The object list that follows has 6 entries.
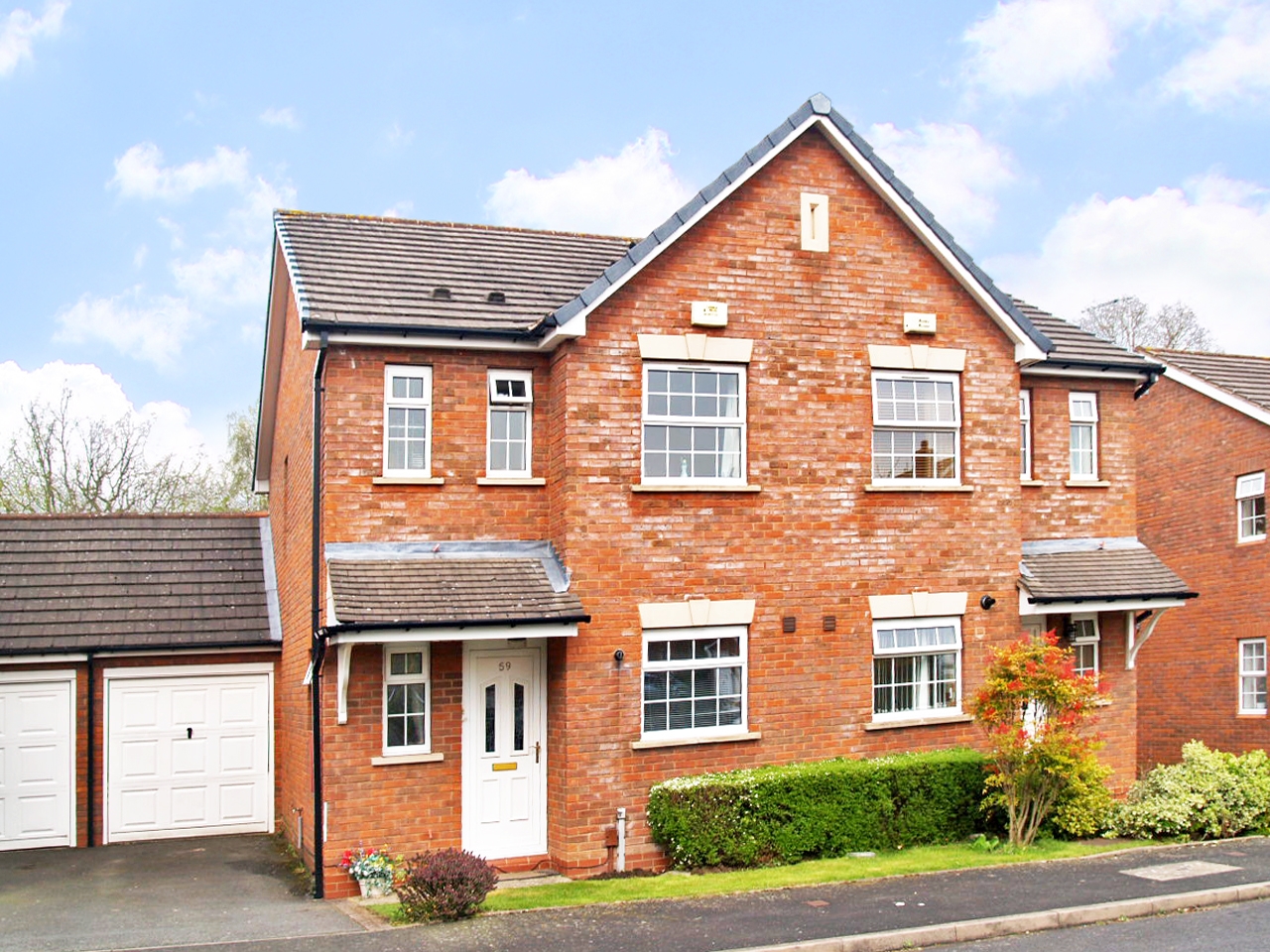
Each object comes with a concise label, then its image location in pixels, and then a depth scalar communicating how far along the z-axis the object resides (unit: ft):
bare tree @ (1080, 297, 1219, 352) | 143.64
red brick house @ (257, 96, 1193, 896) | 46.47
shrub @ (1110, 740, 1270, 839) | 50.85
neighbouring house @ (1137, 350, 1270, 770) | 72.64
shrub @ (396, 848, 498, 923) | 38.27
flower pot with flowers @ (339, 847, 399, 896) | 44.27
